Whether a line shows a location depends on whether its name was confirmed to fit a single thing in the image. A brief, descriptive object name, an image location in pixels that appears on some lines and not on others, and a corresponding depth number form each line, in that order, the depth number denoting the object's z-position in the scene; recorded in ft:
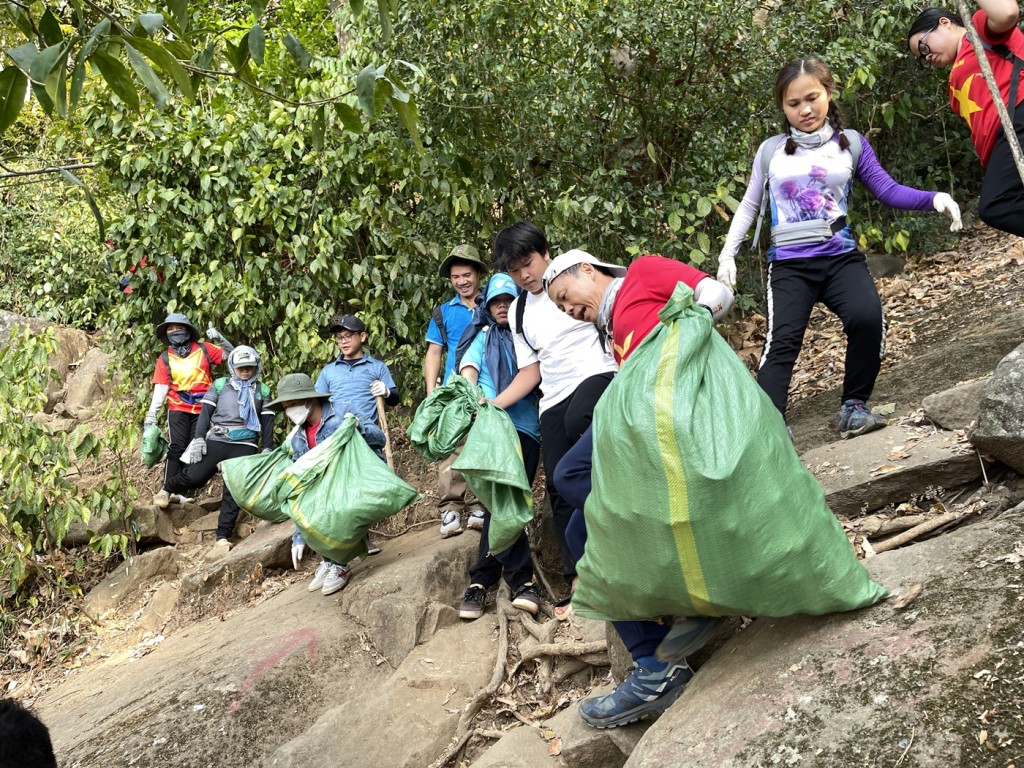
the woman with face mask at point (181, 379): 23.24
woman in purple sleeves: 12.12
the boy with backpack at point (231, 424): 22.27
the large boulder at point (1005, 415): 9.32
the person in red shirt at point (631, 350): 9.12
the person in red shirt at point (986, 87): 10.89
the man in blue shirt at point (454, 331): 16.60
